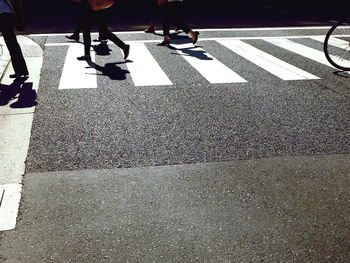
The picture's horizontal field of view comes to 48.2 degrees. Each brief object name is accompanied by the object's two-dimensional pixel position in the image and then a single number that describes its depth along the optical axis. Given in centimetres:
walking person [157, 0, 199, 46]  917
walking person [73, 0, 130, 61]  730
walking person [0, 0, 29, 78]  650
